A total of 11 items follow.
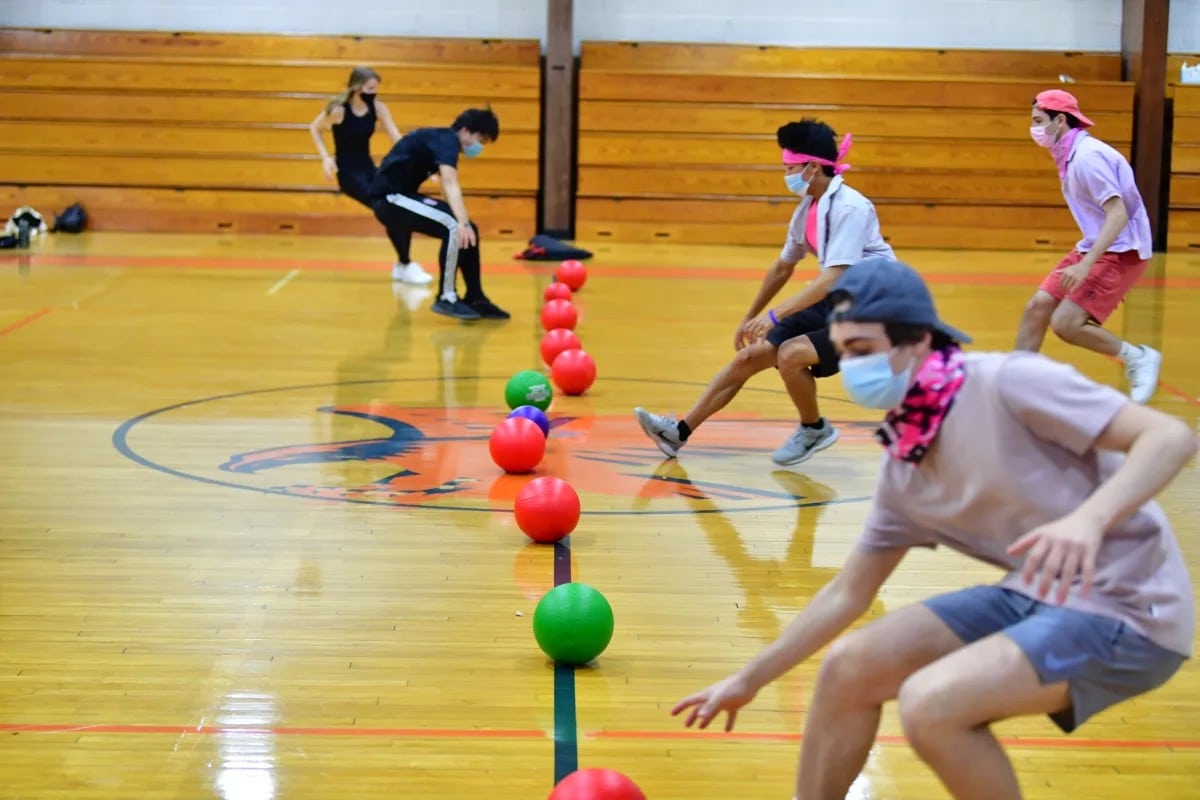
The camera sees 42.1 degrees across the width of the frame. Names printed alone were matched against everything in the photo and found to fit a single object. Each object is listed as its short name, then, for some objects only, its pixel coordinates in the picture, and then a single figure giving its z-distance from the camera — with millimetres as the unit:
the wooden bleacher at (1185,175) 19359
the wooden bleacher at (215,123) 18922
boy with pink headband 6652
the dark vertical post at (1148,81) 18938
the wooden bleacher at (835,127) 19172
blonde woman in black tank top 13820
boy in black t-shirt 11859
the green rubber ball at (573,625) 4488
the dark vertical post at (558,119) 19031
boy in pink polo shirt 7832
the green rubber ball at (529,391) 8266
